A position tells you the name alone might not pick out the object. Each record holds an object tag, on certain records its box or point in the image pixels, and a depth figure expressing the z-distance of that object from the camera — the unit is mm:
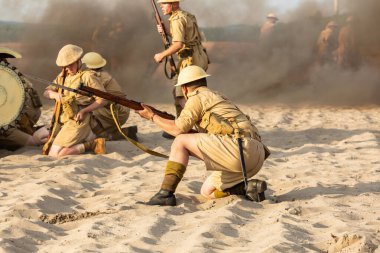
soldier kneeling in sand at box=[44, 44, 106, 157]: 13717
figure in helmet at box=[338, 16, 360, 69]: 26538
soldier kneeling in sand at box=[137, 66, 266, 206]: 10074
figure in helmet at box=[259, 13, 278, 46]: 28630
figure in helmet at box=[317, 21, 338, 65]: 26993
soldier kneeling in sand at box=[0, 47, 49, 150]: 13678
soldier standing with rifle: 14614
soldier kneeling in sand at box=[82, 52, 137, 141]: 15185
